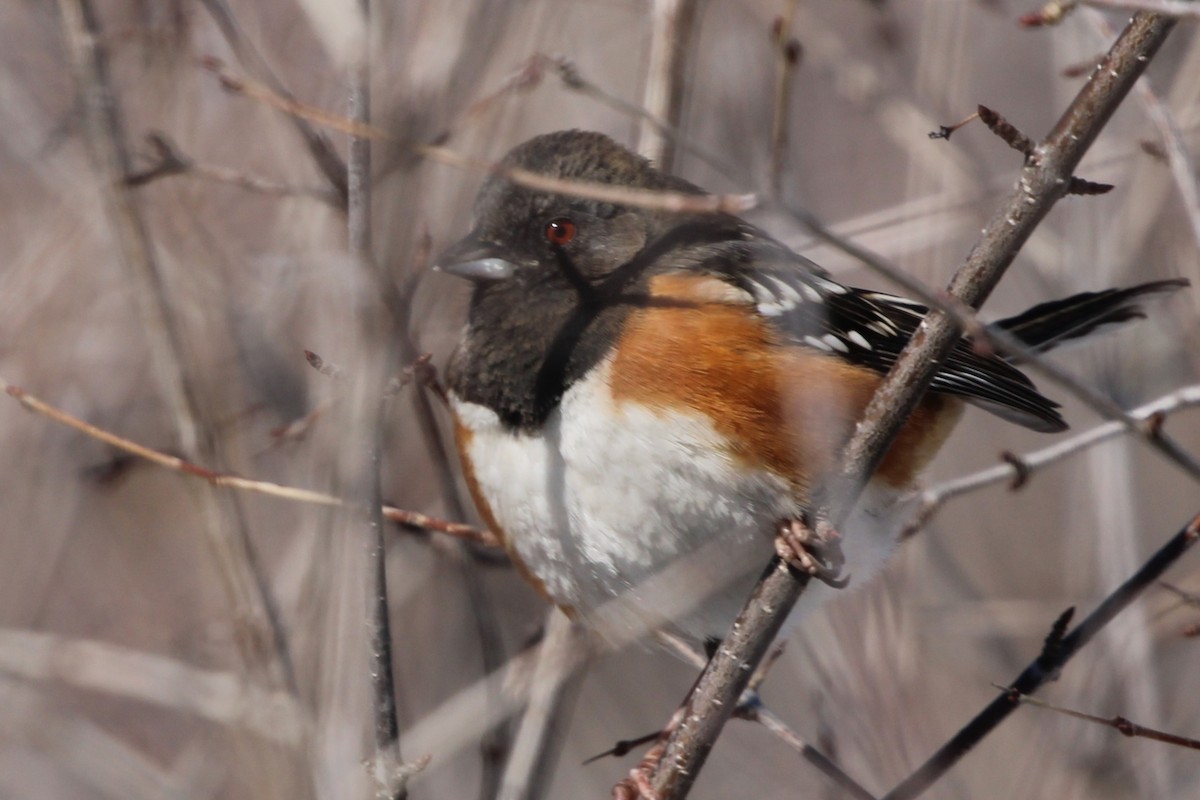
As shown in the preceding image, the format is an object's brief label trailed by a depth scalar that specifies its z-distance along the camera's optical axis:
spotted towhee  4.11
